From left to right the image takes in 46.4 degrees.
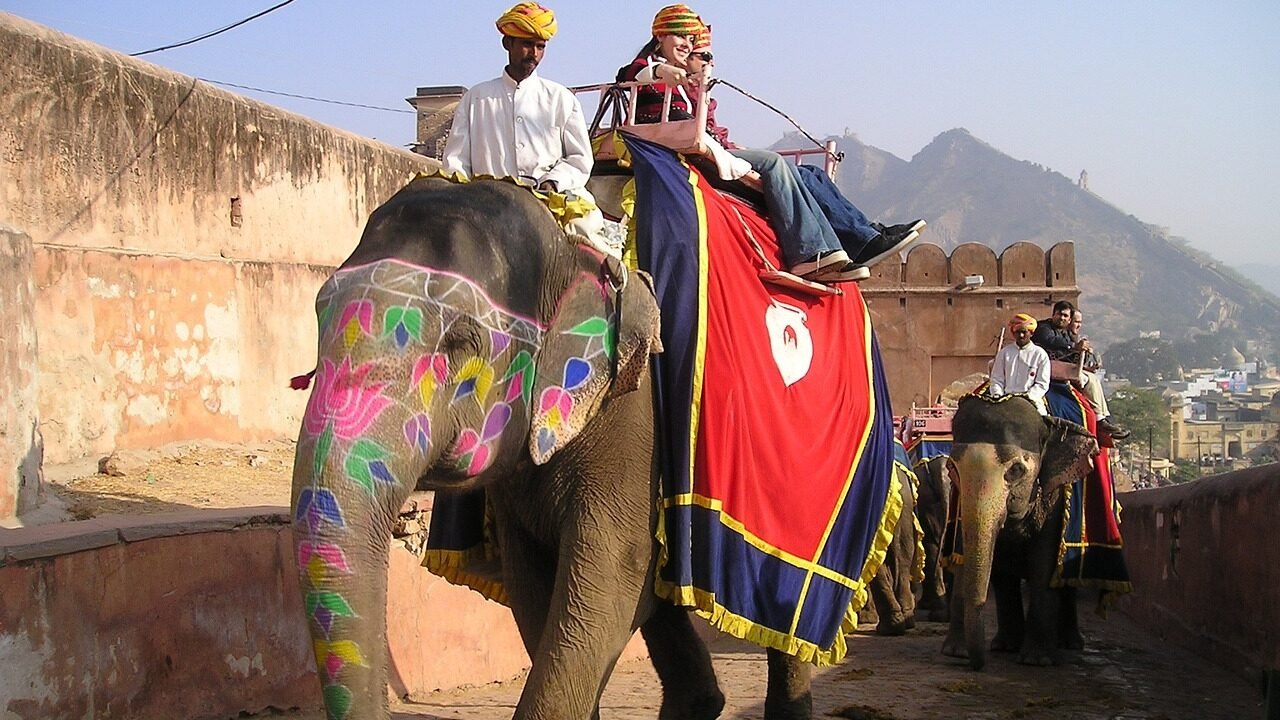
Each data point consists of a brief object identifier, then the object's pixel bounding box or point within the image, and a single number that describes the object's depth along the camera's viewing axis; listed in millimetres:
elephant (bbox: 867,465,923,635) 11281
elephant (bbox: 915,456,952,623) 14047
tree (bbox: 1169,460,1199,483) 54188
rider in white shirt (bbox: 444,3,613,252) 4734
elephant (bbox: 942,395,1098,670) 9750
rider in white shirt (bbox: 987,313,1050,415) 10586
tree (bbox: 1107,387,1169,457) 77188
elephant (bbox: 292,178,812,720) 3436
